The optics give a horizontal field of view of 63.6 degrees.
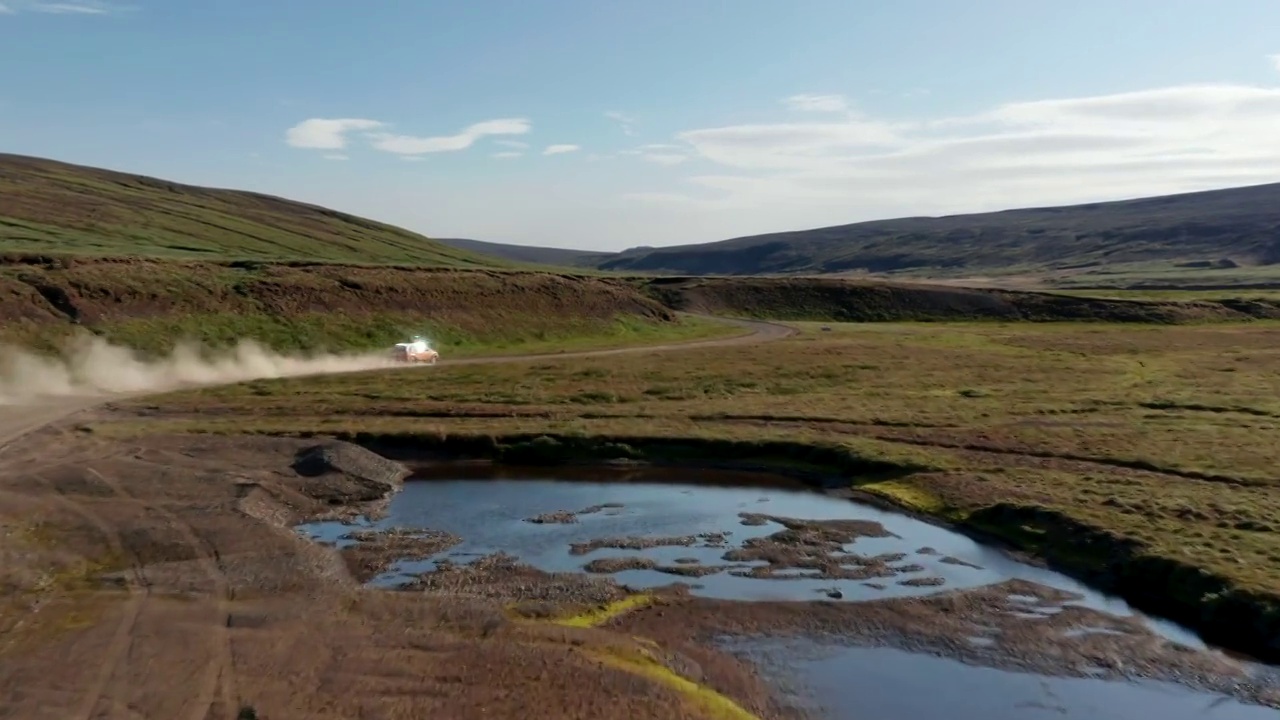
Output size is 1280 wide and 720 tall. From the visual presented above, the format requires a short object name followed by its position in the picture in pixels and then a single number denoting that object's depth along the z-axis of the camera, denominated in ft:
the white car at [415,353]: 222.69
